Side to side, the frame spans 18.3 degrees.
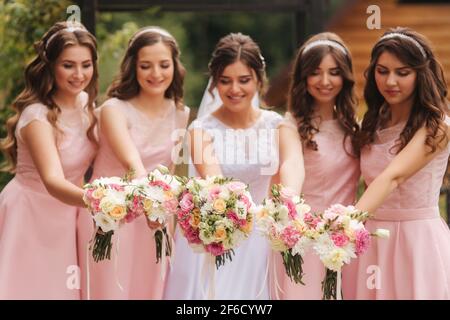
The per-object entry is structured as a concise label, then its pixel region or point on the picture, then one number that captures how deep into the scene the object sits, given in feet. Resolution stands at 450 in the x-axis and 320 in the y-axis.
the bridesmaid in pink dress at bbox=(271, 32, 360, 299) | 27.05
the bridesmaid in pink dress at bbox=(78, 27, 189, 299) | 28.31
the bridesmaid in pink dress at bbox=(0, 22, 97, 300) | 27.83
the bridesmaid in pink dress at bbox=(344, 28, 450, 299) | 25.54
